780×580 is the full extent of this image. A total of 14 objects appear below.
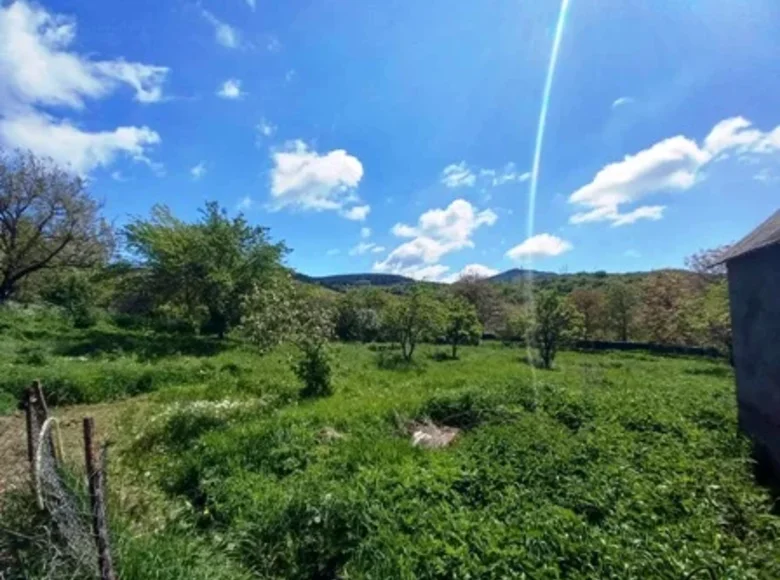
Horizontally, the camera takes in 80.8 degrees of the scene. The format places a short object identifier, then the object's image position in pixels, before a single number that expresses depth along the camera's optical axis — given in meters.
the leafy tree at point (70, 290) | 23.08
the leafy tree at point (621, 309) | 34.47
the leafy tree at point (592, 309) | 35.08
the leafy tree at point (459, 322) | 23.08
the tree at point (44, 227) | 20.77
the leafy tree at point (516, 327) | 22.95
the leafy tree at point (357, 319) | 29.72
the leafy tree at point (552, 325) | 20.78
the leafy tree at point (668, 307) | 28.86
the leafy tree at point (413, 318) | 20.33
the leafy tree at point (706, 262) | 30.57
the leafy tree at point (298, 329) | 9.94
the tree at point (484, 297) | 40.59
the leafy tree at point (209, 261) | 19.66
